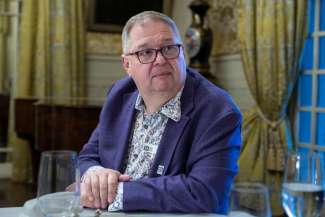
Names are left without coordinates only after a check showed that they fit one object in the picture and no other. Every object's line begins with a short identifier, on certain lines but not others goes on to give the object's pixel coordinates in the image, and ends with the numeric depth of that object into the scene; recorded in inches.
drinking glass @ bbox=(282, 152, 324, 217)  38.1
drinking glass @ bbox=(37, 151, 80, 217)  37.0
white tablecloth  43.4
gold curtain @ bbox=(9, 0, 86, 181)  197.9
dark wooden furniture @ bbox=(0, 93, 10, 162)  221.8
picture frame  208.1
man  49.3
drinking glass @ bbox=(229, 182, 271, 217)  33.4
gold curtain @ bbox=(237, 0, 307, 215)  136.6
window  134.8
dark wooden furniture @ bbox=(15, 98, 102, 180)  145.7
